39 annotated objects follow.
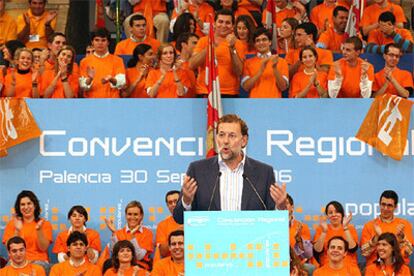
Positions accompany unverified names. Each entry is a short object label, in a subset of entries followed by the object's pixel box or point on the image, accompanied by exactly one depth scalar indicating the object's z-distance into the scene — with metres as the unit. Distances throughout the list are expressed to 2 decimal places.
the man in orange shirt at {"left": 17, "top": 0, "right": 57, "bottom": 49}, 14.28
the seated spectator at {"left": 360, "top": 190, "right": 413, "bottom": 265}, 11.01
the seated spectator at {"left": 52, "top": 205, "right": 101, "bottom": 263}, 11.13
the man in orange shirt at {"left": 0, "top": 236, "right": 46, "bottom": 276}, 10.49
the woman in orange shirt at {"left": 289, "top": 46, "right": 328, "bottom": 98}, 11.82
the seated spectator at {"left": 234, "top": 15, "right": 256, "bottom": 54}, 12.72
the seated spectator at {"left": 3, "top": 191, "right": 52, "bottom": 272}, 11.06
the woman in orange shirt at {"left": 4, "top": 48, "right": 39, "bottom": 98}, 11.91
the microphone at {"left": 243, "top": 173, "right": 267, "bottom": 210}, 6.83
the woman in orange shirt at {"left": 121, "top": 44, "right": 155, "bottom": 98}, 12.05
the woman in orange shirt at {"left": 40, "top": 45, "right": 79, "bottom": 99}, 11.69
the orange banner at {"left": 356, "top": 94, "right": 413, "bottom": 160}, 11.58
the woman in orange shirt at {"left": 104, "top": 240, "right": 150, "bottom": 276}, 10.42
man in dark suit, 6.79
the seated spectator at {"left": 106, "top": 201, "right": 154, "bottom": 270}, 11.08
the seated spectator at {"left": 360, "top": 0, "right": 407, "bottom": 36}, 14.09
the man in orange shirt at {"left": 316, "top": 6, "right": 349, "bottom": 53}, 13.67
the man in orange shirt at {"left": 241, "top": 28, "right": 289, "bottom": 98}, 11.80
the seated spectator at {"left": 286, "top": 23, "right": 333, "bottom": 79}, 12.63
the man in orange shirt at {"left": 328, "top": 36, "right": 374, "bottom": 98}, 11.73
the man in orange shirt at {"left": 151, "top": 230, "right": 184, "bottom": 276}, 10.34
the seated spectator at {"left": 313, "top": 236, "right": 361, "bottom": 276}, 10.50
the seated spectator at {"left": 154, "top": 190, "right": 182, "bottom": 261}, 10.94
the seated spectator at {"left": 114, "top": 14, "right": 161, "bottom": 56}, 13.17
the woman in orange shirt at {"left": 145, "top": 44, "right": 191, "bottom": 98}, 11.78
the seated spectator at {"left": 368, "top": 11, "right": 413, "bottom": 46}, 13.44
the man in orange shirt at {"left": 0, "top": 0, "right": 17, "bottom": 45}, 14.18
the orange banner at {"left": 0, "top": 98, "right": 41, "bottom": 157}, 11.52
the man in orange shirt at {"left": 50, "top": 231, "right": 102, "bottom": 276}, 10.55
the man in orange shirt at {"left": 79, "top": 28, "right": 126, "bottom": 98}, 11.91
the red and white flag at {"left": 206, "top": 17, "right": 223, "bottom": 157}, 11.35
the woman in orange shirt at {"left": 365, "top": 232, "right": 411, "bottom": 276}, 10.59
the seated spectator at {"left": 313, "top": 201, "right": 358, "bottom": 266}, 10.98
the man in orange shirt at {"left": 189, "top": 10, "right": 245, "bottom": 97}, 11.67
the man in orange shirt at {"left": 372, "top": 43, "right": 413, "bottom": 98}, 11.88
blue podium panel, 6.20
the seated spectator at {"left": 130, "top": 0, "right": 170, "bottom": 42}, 14.27
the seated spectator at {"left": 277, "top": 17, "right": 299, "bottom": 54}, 13.06
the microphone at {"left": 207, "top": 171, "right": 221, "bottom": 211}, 6.79
